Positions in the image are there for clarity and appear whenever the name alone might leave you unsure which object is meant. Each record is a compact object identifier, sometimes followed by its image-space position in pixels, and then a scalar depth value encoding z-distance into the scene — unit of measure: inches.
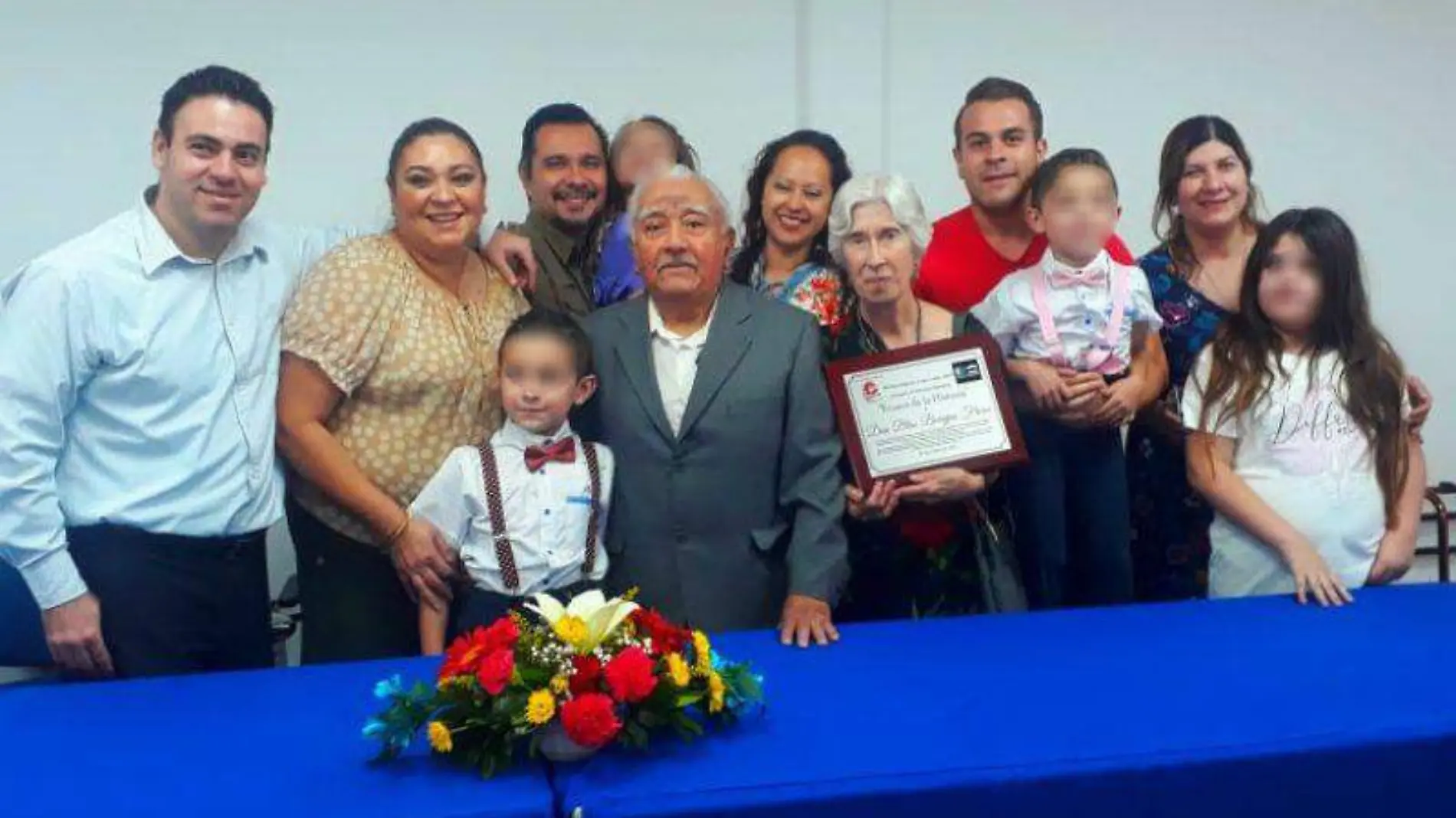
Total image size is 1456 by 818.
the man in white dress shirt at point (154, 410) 94.3
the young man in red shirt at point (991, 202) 123.5
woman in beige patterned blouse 103.2
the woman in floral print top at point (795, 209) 118.5
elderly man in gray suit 100.8
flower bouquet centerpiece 71.3
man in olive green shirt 126.0
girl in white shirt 111.0
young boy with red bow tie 100.8
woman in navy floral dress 123.5
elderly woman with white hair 108.3
